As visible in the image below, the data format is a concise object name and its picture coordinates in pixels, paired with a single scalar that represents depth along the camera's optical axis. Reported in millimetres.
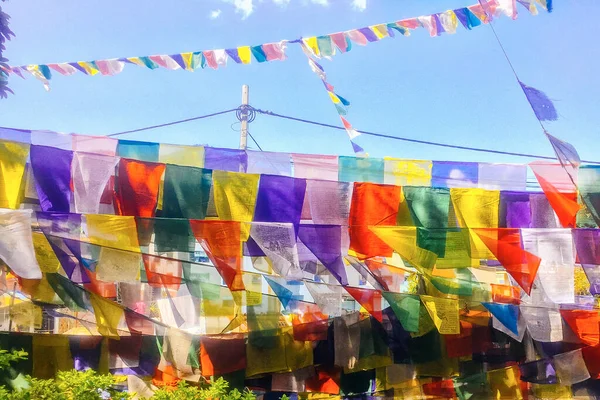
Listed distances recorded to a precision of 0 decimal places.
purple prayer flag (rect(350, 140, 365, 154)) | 6742
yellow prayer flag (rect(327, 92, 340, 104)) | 6891
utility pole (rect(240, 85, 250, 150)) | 8988
